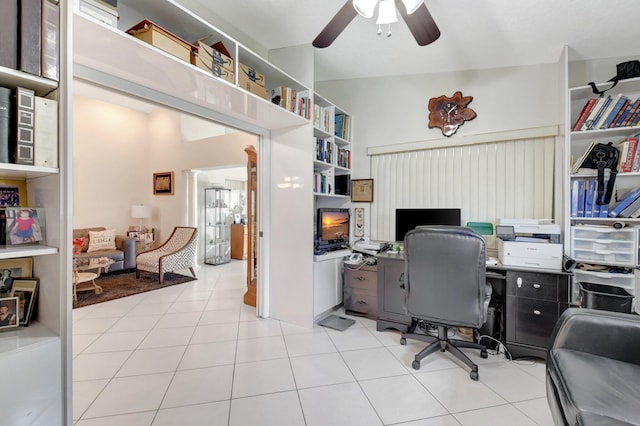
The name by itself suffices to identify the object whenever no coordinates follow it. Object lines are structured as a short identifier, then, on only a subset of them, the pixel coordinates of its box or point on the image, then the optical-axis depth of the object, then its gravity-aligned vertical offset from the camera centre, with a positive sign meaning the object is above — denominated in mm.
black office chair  1988 -508
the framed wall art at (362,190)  3630 +274
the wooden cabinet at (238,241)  6617 -750
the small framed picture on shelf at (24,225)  1095 -68
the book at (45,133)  1070 +296
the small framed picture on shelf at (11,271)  1185 -274
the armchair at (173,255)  4582 -785
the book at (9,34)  991 +627
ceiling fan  1588 +1187
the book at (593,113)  2344 +847
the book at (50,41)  1079 +663
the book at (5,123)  1018 +315
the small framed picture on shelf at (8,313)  1103 -419
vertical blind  2762 +339
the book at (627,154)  2248 +475
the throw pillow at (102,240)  5047 -580
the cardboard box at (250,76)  2131 +1081
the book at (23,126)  1032 +309
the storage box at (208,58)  1790 +1023
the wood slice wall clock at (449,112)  3072 +1115
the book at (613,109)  2278 +855
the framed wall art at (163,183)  6023 +579
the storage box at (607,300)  2037 -650
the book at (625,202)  2242 +86
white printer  2221 -258
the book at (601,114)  2326 +833
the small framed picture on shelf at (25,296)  1180 -378
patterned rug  3754 -1197
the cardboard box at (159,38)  1551 +987
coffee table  3803 -913
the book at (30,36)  1025 +648
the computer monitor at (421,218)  2939 -72
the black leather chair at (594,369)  991 -689
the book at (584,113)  2382 +864
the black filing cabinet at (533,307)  2168 -761
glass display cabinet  6160 -415
